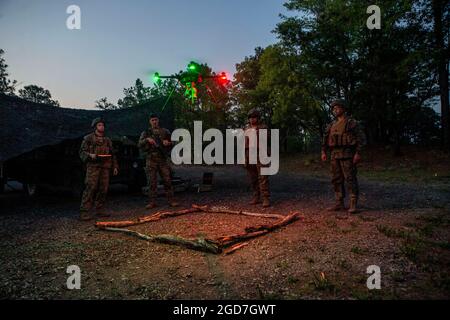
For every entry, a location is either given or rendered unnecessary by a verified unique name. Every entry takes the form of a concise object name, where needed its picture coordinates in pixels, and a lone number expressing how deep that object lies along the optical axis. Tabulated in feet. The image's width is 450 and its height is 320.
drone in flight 42.70
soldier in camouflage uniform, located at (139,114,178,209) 26.68
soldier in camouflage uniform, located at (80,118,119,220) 22.95
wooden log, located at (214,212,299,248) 15.17
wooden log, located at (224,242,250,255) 14.16
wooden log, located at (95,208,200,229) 19.67
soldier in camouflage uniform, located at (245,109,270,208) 25.58
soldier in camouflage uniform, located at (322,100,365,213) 21.52
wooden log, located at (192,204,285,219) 20.86
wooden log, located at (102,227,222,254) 14.35
